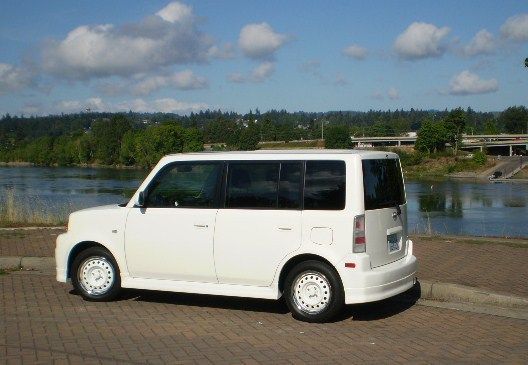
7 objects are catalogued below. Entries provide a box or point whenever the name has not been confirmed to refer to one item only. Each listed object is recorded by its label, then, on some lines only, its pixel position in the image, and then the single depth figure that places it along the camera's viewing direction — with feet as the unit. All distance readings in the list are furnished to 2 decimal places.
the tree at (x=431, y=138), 385.91
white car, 22.39
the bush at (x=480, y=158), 360.48
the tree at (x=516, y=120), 616.80
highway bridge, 440.86
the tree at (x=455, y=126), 401.82
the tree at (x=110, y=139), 383.45
